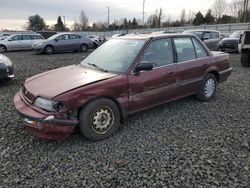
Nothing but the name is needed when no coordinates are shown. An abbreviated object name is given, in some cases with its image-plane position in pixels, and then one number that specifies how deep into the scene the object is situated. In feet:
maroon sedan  8.55
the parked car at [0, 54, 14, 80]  16.98
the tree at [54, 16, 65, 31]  183.34
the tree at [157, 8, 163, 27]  162.08
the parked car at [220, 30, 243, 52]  40.81
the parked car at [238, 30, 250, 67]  26.09
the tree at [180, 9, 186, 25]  183.34
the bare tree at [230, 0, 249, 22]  107.19
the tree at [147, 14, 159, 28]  165.13
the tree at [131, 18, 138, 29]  173.89
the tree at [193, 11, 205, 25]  136.12
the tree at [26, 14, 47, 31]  171.32
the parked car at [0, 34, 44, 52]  48.23
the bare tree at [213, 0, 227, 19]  141.62
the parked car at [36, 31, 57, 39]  70.60
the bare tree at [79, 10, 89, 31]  222.07
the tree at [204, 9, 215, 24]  135.93
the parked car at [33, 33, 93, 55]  42.83
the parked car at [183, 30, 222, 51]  37.87
